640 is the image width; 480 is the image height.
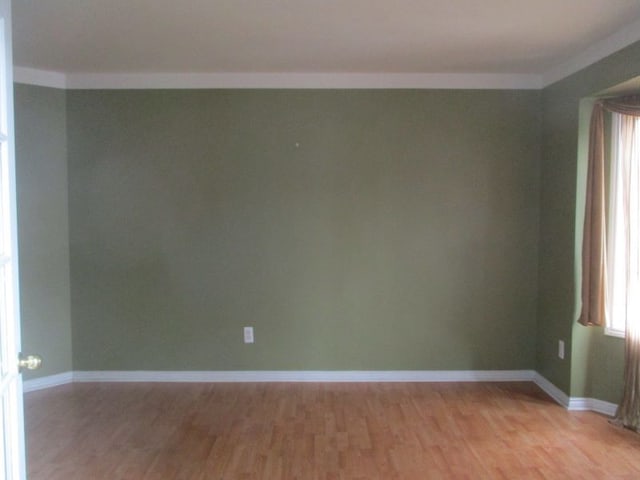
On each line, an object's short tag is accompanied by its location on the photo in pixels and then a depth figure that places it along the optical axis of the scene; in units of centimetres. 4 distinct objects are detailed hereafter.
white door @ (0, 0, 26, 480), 138
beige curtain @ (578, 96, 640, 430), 324
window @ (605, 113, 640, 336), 319
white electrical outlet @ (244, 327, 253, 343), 404
